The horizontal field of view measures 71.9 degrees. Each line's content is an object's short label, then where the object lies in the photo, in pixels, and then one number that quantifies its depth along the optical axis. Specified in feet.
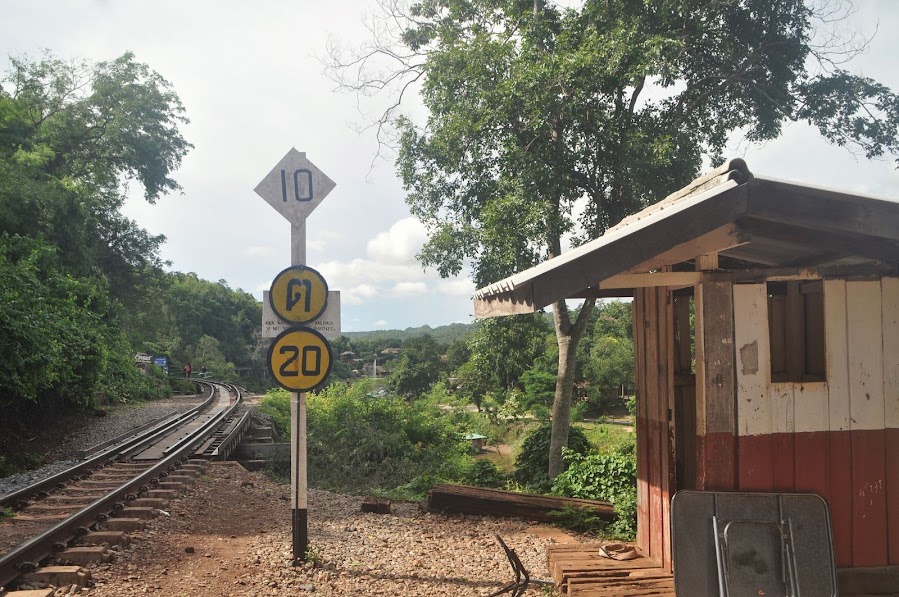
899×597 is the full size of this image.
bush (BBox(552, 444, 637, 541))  27.30
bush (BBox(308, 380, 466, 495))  39.75
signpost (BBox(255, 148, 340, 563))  19.52
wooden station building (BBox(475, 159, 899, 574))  13.08
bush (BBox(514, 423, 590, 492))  40.81
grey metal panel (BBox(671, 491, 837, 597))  12.86
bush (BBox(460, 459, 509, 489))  36.60
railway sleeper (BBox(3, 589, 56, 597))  15.51
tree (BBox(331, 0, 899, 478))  34.55
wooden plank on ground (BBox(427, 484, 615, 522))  24.65
